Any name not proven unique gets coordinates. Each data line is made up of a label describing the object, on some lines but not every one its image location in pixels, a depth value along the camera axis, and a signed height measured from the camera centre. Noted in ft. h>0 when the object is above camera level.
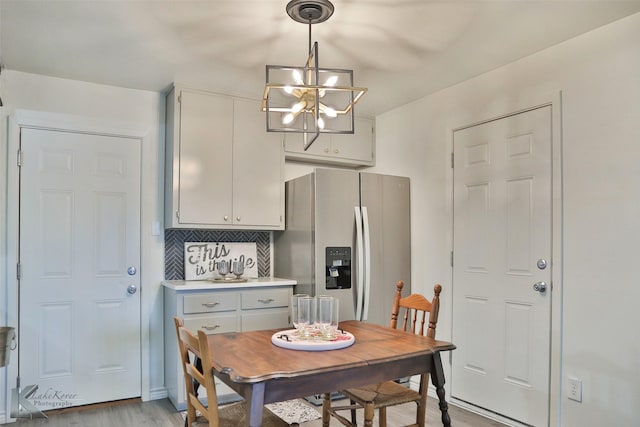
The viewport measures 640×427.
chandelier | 6.71 +2.02
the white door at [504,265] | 9.57 -1.01
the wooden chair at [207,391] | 5.45 -2.28
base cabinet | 10.92 -2.36
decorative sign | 12.43 -1.11
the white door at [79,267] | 10.66 -1.22
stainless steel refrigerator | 11.72 -0.53
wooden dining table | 5.40 -1.86
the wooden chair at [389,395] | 7.26 -2.85
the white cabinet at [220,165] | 11.56 +1.36
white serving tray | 6.48 -1.78
